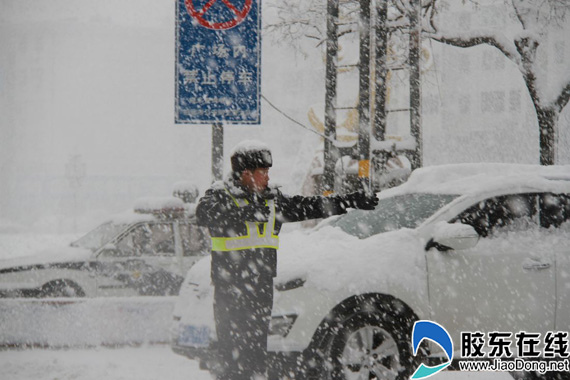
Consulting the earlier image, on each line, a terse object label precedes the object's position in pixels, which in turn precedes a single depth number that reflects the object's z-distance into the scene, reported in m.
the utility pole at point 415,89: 20.36
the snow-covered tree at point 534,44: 26.19
